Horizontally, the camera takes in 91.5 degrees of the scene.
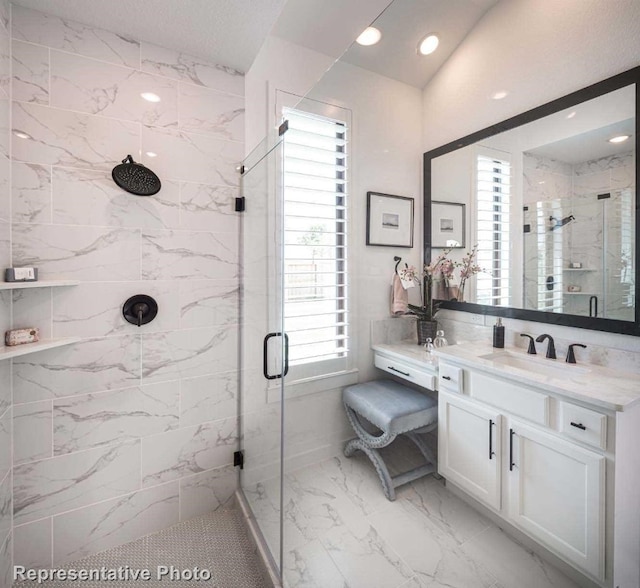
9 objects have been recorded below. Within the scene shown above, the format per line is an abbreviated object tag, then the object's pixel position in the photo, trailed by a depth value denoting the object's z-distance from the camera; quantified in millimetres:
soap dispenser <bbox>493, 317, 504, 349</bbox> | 1337
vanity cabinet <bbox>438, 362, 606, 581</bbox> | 814
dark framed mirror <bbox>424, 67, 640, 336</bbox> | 841
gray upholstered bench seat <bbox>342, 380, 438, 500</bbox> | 1326
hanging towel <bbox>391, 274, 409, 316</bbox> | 1379
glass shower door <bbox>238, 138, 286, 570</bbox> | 1402
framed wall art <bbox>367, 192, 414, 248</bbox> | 1406
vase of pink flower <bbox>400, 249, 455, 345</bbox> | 1340
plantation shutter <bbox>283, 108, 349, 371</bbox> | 1410
